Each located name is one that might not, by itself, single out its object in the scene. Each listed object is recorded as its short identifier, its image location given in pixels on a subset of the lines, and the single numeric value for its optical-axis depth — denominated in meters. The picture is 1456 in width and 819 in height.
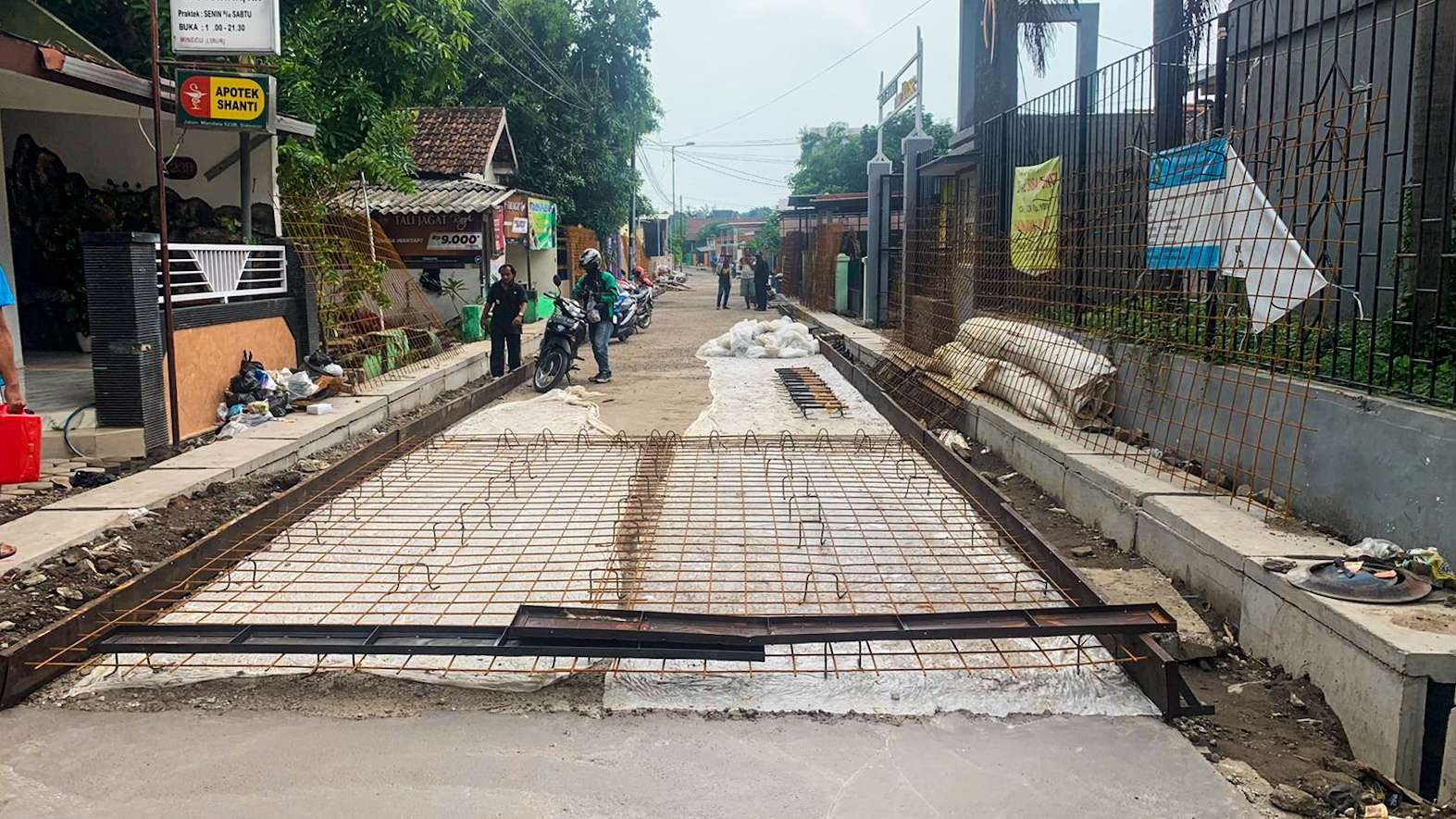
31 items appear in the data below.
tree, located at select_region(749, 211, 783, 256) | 54.81
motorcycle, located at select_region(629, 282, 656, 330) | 21.88
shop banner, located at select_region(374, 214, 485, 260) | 18.69
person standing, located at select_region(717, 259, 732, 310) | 31.02
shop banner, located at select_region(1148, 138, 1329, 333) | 5.31
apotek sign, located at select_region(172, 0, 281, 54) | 8.41
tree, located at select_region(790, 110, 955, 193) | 44.28
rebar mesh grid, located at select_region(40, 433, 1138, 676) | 4.16
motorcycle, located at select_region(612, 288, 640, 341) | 17.69
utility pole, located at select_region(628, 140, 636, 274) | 38.44
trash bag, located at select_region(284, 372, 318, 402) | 9.31
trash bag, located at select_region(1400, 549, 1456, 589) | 3.70
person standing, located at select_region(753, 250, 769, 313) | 28.50
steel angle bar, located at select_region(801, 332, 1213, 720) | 3.58
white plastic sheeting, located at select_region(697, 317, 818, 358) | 15.73
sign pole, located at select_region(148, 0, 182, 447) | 7.67
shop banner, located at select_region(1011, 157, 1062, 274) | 8.62
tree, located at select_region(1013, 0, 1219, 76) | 13.38
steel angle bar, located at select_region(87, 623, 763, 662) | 3.72
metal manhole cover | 3.59
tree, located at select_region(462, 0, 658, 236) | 28.98
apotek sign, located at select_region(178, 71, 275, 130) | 8.48
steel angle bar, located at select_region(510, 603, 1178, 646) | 3.75
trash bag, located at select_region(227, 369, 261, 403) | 8.91
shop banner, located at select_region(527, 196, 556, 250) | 22.81
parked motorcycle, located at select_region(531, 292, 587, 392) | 12.40
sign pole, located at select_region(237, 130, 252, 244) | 9.96
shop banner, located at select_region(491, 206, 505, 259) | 19.28
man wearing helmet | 13.11
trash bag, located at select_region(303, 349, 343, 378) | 10.03
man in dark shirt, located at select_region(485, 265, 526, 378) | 12.86
